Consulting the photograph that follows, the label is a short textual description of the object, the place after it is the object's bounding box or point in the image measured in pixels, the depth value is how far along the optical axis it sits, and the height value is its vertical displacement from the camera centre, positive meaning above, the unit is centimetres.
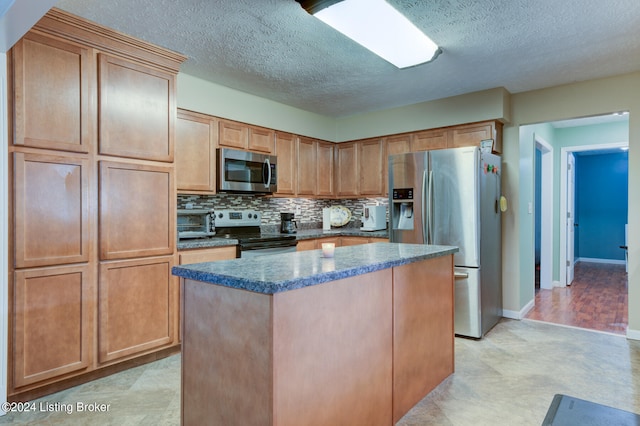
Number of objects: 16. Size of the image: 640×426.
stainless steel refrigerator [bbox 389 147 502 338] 354 -4
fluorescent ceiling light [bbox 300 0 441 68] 222 +122
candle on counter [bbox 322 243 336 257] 206 -21
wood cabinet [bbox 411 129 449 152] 438 +86
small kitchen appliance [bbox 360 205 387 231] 485 -8
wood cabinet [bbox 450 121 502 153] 404 +86
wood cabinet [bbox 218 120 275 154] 394 +83
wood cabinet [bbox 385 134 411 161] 468 +86
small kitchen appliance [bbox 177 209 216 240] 356 -11
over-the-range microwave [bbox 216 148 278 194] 382 +44
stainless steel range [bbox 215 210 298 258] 372 -24
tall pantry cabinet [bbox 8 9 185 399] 227 +6
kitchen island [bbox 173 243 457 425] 140 -55
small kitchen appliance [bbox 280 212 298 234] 454 -14
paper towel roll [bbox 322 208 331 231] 525 -9
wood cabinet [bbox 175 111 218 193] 353 +59
